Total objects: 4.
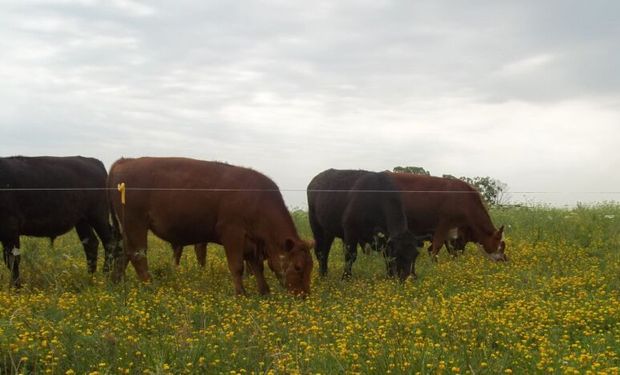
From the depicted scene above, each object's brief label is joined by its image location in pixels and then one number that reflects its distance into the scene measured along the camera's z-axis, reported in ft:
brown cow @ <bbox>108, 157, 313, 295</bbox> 29.40
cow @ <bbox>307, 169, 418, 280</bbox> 33.81
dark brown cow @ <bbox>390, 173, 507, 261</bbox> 45.93
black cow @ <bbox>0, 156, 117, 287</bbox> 31.01
